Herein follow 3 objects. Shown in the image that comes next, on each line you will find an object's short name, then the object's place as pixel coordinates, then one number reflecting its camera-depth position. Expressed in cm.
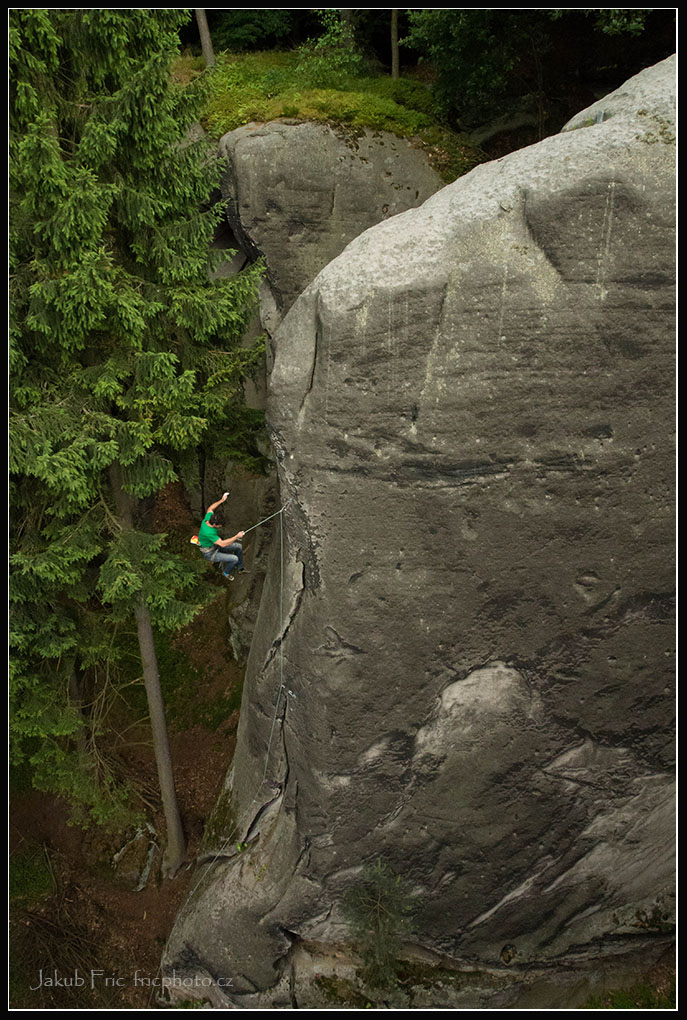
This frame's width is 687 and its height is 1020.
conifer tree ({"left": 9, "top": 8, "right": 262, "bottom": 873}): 888
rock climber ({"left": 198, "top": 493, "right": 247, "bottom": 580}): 1021
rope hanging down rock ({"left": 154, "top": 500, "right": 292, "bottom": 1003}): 1051
